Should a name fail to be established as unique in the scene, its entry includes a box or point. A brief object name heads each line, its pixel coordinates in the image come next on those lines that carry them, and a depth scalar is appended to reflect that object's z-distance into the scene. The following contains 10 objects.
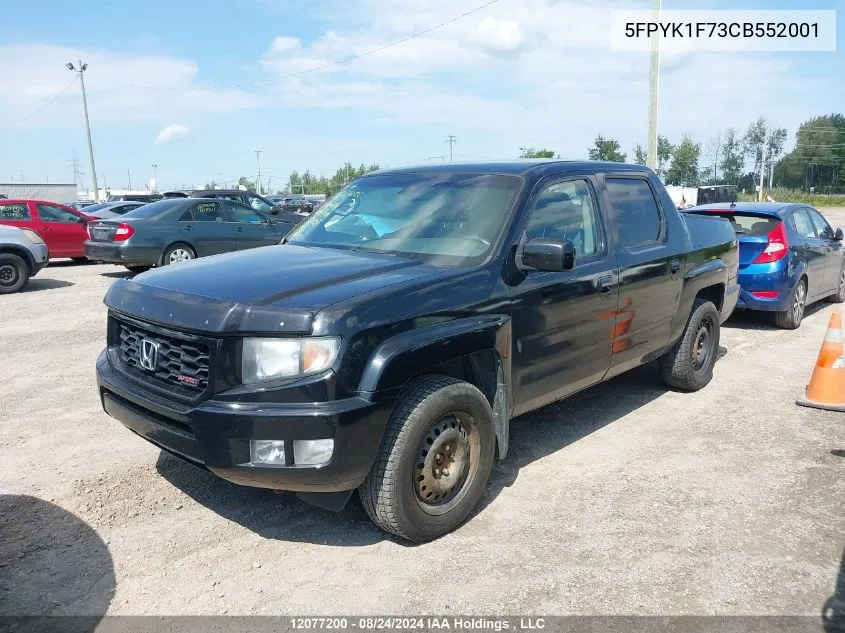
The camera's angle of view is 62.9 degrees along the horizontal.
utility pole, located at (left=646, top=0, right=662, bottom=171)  16.03
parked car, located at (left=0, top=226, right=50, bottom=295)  11.60
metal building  70.99
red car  14.93
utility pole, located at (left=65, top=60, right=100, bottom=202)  44.84
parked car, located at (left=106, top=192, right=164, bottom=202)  30.92
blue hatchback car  8.38
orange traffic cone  5.60
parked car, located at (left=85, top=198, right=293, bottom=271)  12.35
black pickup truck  3.04
